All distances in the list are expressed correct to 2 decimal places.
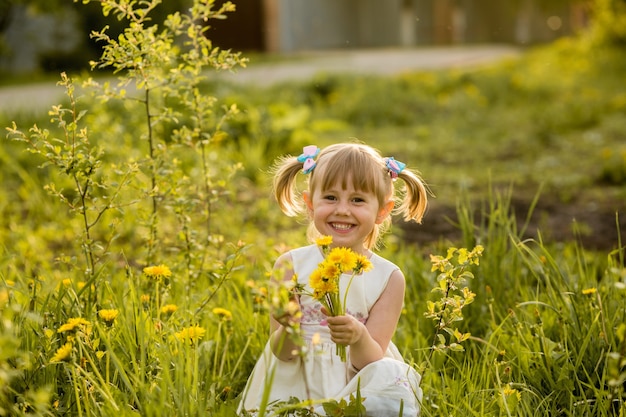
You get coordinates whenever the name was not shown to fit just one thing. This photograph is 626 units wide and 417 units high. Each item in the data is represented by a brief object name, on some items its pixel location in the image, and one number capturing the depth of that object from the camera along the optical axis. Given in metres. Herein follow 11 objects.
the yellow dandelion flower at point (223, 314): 2.34
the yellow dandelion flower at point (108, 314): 1.88
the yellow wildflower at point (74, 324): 1.80
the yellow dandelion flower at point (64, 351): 1.68
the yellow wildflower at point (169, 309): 2.20
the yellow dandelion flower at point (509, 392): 1.92
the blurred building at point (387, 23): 23.70
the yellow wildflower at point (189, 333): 1.95
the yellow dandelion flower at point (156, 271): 2.06
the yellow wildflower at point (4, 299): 2.18
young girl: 2.04
